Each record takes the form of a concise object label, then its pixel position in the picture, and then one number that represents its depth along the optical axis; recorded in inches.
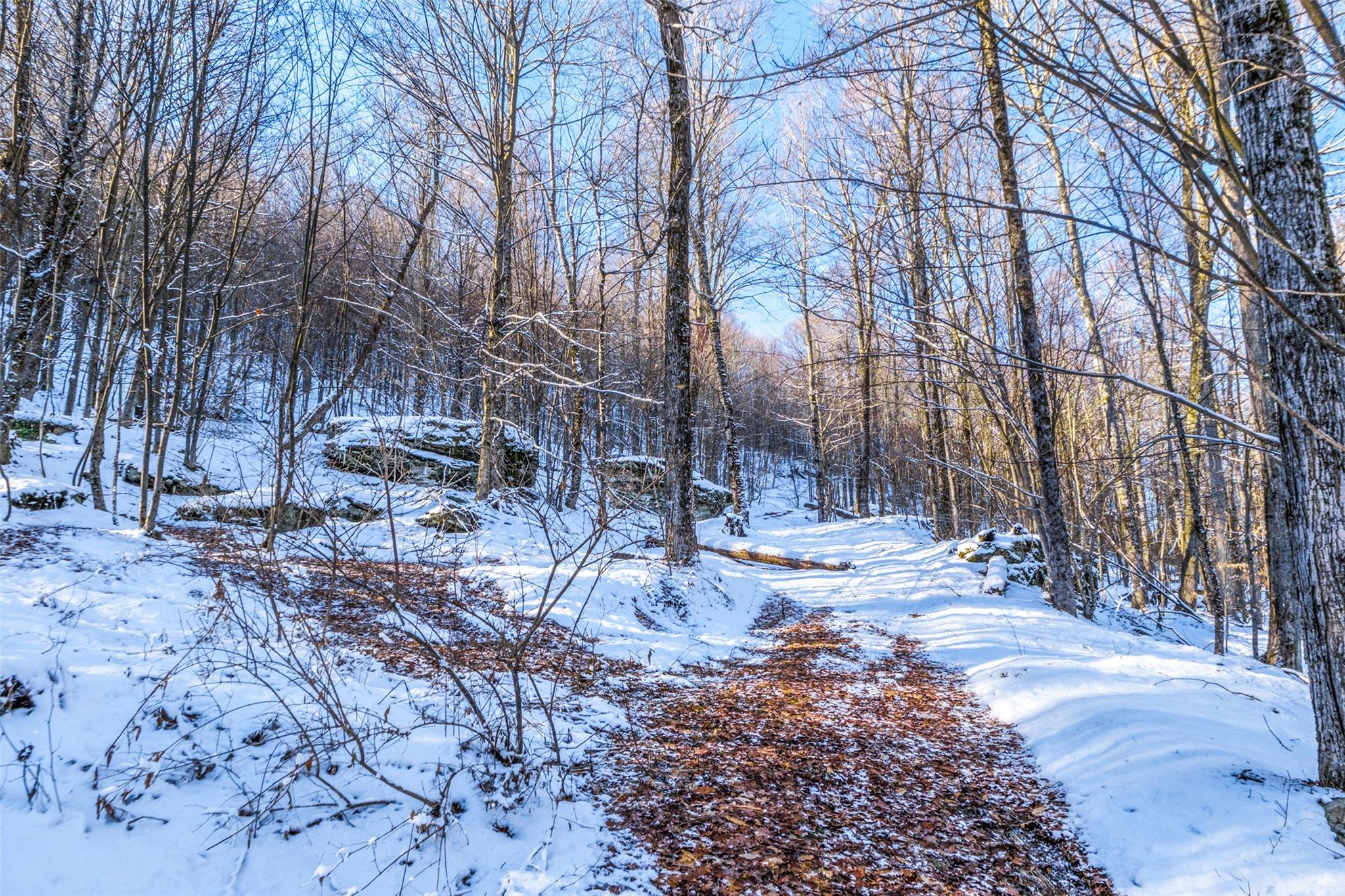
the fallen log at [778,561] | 510.0
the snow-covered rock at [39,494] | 286.0
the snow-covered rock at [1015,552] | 417.1
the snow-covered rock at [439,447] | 510.2
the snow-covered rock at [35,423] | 470.3
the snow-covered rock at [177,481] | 467.2
